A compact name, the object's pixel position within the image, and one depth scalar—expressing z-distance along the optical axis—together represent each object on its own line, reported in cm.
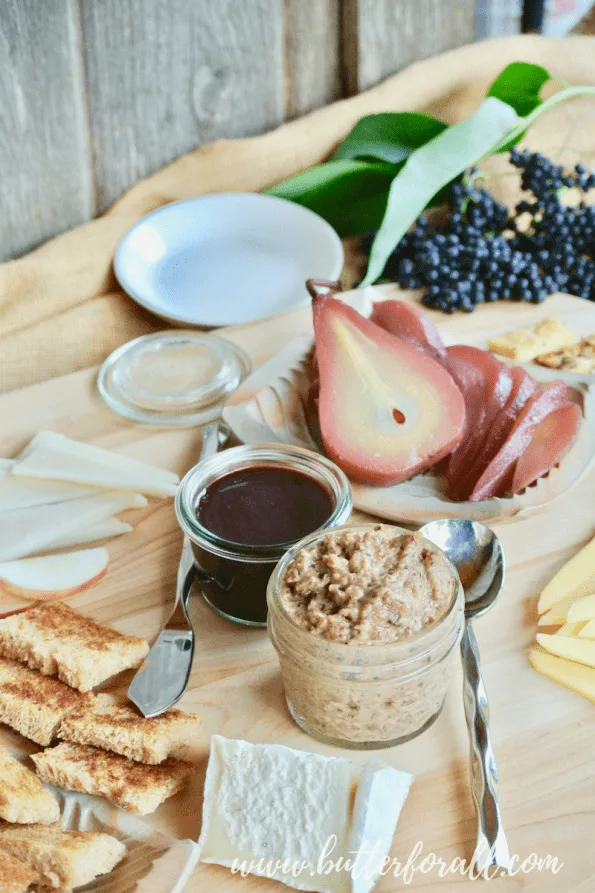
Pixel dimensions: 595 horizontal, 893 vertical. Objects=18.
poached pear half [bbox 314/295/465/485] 80
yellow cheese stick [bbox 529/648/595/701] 73
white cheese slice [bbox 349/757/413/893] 66
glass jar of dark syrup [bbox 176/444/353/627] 74
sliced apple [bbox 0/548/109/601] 78
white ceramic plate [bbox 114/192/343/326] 100
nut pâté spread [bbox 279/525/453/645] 69
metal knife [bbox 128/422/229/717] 72
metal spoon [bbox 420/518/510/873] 68
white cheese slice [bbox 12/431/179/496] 82
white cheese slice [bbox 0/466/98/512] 82
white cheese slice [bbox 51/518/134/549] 81
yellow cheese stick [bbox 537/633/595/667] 73
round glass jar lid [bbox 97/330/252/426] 89
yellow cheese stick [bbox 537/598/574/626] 75
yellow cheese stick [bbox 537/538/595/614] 76
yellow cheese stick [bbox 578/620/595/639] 73
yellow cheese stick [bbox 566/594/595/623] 74
